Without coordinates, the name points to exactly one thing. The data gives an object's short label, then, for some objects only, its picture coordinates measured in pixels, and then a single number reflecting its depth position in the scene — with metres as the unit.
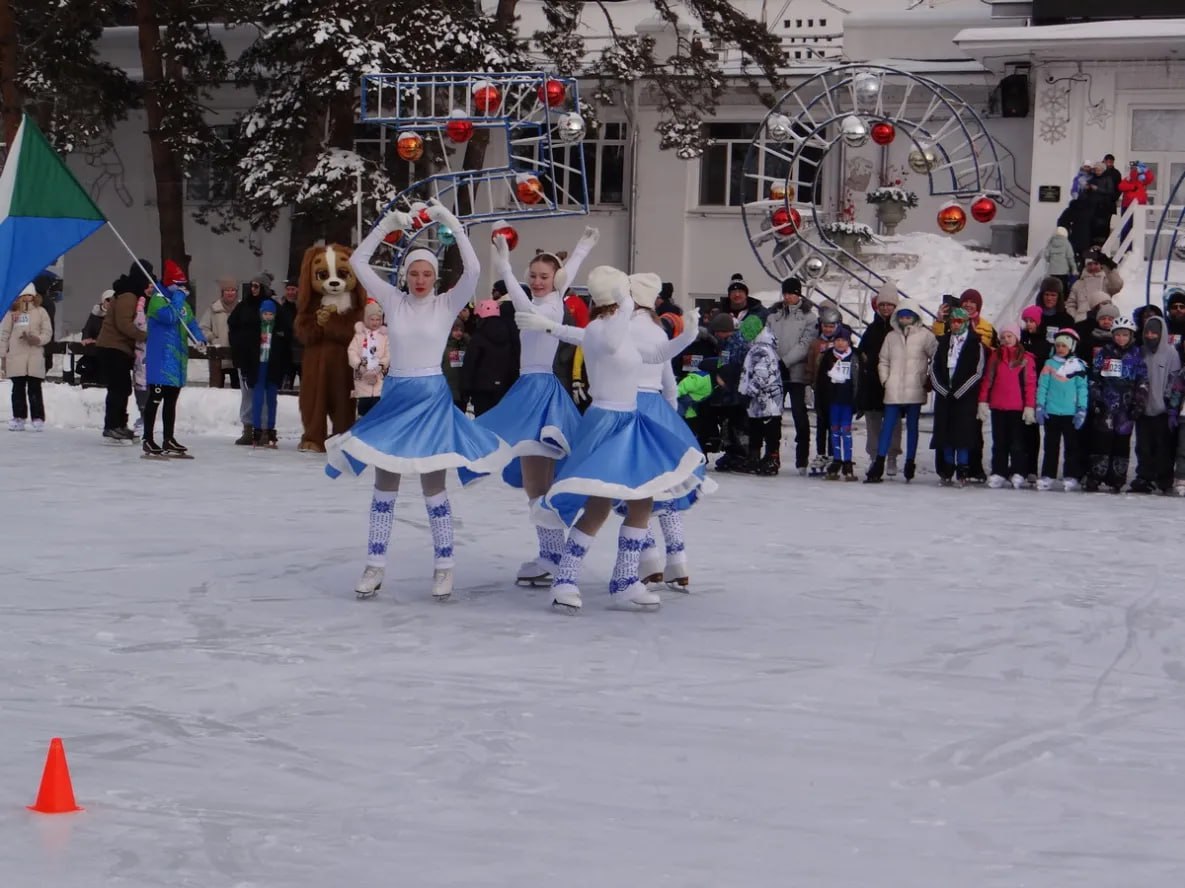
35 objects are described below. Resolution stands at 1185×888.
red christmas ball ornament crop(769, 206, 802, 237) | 20.25
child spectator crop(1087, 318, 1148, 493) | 15.56
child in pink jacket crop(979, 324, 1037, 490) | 16.00
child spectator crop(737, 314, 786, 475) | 16.39
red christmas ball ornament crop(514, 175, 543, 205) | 17.88
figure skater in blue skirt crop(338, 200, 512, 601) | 8.95
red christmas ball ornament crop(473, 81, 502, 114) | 18.55
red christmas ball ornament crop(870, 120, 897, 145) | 19.25
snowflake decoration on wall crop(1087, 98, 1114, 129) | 29.09
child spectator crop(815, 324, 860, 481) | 16.38
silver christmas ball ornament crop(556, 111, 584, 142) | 18.55
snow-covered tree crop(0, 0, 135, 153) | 29.16
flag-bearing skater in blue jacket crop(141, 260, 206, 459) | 16.28
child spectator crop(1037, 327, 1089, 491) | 15.70
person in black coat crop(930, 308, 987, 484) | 15.95
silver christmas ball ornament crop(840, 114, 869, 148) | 18.80
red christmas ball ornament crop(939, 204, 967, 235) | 18.56
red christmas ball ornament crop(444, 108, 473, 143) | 18.31
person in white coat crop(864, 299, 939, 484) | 16.22
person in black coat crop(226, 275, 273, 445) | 17.91
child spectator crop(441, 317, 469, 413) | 19.88
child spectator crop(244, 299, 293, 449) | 17.94
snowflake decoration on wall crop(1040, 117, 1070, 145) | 29.25
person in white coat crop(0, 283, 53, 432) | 18.95
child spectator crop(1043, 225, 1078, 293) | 22.48
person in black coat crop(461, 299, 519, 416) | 17.12
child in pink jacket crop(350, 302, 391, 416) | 16.83
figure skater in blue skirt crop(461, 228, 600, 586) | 9.45
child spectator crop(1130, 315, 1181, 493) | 15.53
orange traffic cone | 5.34
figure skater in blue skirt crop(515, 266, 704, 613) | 8.79
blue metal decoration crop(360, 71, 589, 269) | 17.72
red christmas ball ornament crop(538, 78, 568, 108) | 18.64
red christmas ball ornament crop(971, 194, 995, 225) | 18.53
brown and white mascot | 16.84
